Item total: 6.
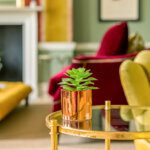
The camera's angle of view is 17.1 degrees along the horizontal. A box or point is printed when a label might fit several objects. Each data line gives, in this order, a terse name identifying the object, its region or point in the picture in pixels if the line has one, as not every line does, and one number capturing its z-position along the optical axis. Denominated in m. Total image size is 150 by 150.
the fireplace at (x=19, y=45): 7.12
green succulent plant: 2.50
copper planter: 2.47
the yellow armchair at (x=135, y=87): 2.83
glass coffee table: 2.23
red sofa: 4.25
